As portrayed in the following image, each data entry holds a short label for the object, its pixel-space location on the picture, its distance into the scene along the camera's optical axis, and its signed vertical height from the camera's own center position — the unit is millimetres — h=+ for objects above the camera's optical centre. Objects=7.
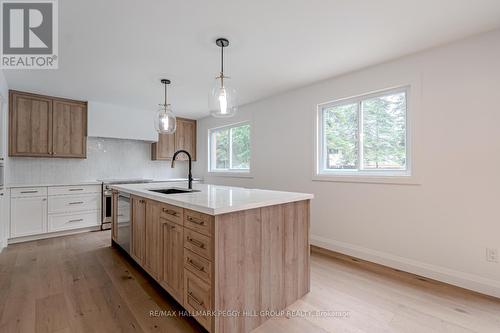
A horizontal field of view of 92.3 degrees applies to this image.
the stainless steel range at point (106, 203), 4238 -648
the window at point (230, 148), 4766 +396
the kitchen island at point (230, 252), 1492 -619
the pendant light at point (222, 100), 2152 +609
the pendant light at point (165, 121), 2875 +550
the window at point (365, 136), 2709 +393
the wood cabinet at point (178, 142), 5261 +565
